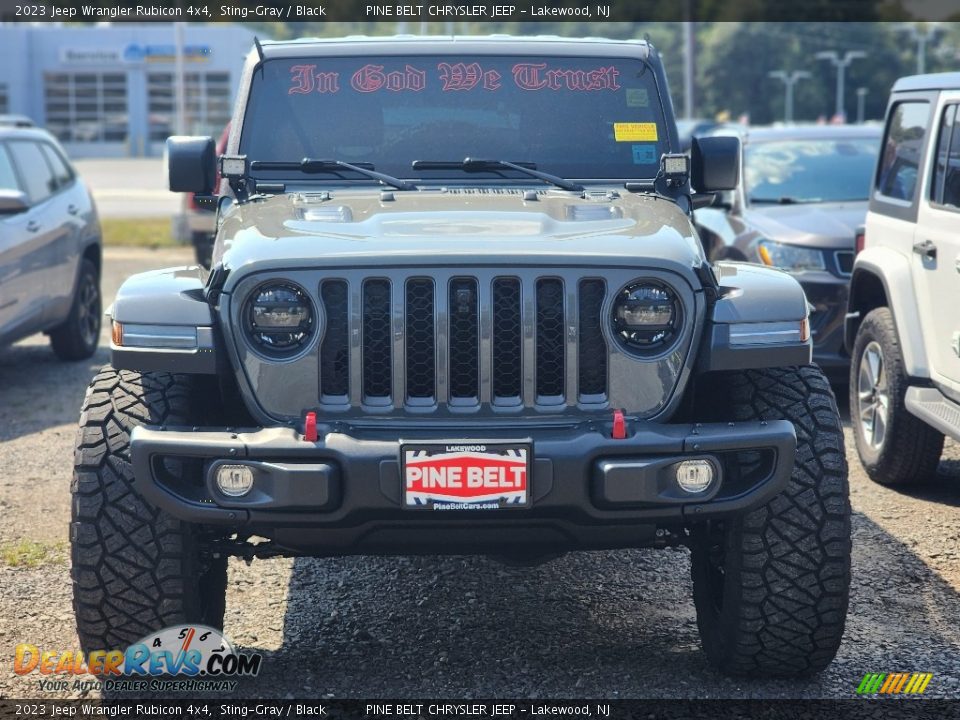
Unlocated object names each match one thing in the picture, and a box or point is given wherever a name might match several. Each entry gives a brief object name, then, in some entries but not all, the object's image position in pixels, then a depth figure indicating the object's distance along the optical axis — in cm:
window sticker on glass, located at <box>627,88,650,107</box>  520
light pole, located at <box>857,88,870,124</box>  7506
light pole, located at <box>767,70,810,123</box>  7878
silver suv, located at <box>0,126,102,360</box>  873
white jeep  582
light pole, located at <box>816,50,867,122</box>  7438
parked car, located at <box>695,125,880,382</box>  816
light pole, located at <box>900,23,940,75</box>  6494
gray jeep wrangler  361
